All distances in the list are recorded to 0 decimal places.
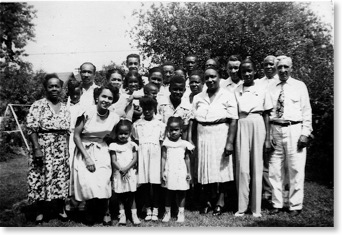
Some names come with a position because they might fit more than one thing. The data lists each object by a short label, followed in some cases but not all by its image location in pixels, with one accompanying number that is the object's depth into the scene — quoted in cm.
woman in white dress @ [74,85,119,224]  430
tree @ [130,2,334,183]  537
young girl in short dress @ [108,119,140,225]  446
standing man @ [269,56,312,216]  476
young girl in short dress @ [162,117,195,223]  454
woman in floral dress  436
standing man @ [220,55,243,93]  538
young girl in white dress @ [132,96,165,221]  455
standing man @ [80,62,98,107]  502
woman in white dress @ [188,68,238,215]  464
